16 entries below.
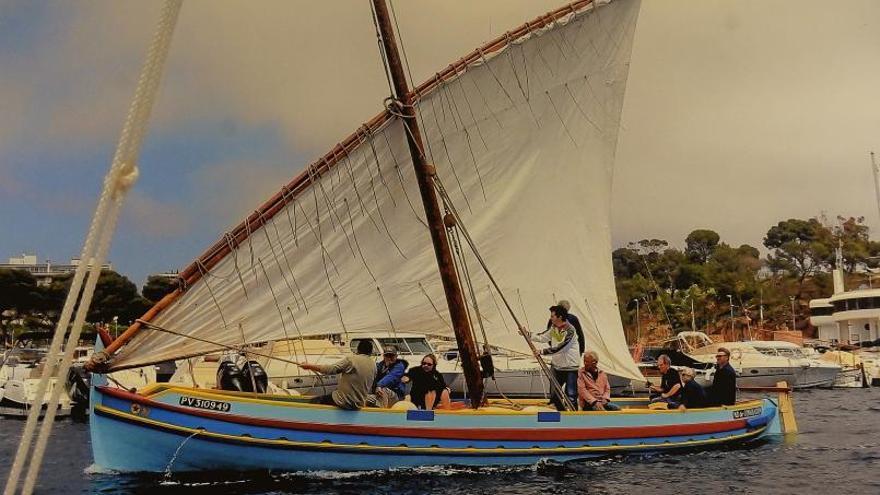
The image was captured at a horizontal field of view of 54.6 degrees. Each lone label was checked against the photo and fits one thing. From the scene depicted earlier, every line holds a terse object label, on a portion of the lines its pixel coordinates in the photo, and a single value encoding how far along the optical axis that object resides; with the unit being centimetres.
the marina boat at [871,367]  5616
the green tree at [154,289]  8181
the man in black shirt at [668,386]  2183
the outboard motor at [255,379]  2144
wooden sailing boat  1611
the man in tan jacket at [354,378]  1638
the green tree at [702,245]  12500
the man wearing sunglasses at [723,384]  2183
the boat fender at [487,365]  1975
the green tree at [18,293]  7662
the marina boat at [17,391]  3881
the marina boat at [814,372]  4991
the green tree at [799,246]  12225
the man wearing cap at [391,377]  1916
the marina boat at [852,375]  5307
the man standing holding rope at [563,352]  1952
